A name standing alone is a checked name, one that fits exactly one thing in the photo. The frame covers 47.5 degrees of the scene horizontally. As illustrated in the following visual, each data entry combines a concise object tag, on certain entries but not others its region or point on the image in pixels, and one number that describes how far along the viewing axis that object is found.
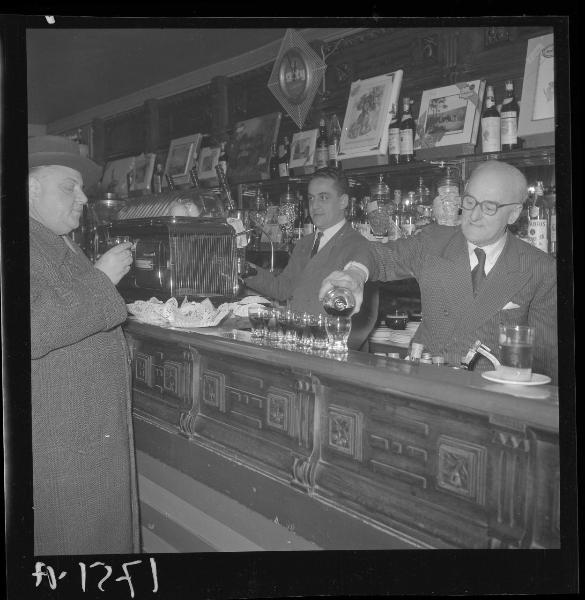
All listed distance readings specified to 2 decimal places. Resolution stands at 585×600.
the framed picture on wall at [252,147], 4.37
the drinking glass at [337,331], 2.16
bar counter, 1.59
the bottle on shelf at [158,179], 5.45
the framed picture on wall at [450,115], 3.08
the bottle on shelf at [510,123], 2.92
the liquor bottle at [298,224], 4.09
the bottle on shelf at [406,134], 3.34
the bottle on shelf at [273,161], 4.33
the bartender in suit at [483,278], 2.08
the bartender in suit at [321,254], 3.33
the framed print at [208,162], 4.94
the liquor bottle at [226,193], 3.76
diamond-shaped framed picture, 3.22
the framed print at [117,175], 5.71
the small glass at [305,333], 2.24
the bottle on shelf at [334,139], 3.81
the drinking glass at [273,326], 2.38
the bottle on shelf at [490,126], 2.96
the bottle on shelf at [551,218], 2.89
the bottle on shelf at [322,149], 3.90
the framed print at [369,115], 3.51
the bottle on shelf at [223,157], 4.82
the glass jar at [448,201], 3.13
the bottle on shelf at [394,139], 3.38
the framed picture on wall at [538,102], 2.75
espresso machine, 3.14
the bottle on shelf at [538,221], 2.86
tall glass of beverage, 1.64
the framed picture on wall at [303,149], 4.06
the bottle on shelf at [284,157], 4.25
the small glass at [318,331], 2.19
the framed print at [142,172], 5.52
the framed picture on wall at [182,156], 5.14
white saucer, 1.63
